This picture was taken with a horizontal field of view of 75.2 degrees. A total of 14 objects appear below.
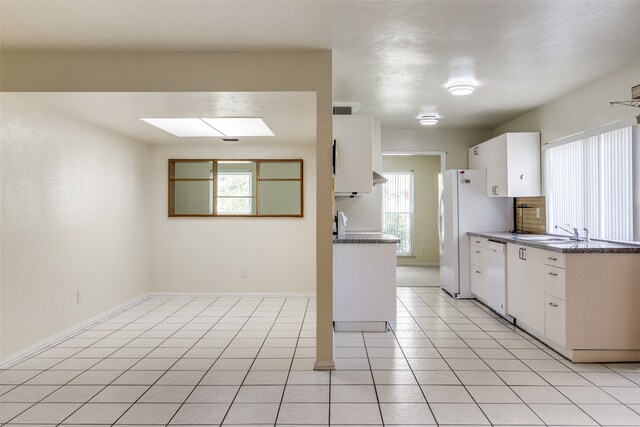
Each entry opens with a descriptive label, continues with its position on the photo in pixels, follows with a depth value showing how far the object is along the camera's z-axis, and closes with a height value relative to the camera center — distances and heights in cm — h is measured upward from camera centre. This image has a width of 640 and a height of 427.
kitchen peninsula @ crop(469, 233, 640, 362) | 319 -69
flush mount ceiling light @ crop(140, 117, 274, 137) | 426 +100
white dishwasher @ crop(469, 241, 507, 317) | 442 -67
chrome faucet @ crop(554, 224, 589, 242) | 403 -21
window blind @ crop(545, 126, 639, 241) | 369 +30
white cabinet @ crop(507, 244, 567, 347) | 332 -68
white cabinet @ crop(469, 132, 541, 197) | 500 +61
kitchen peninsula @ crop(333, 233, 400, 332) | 411 -66
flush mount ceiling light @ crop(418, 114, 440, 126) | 553 +129
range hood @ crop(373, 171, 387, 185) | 483 +42
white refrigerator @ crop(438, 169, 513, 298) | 554 +0
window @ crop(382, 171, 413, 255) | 912 +16
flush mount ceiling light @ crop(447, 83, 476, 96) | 406 +125
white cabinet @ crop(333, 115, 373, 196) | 438 +66
